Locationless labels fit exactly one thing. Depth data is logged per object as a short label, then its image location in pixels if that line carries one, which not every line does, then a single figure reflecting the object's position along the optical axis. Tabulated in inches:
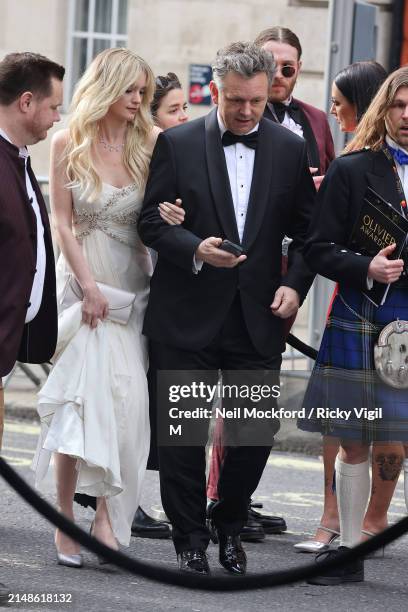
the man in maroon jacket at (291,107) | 495.2
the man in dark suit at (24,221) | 383.9
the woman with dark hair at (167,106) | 505.4
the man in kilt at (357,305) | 408.8
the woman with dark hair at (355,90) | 466.9
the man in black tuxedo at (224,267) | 414.3
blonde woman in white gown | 426.3
